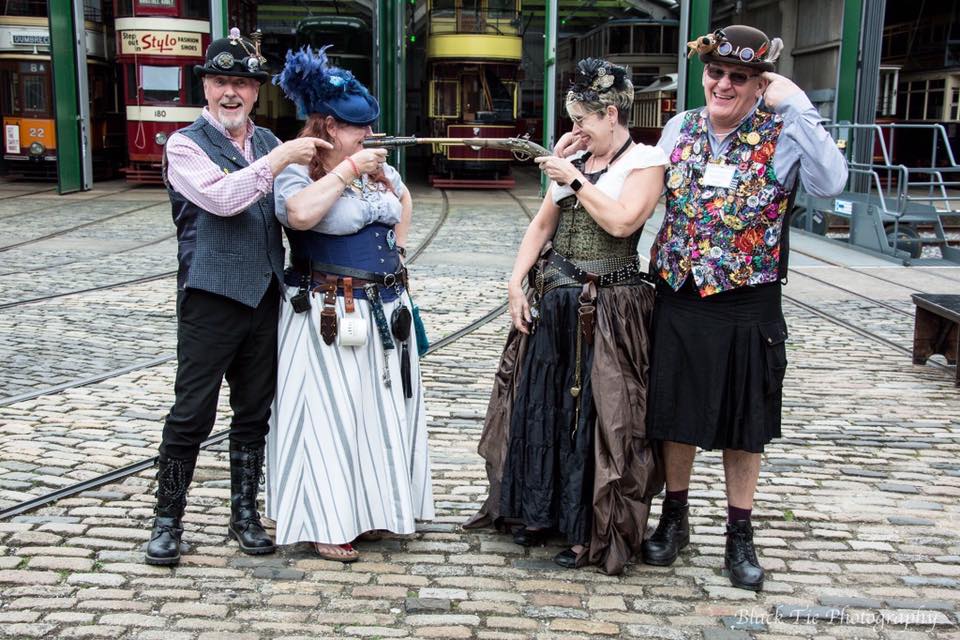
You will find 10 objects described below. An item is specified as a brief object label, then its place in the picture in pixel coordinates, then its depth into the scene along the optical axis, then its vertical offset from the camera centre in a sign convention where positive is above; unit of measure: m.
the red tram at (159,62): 19.22 +1.31
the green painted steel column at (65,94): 18.62 +0.67
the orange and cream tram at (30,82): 20.28 +0.95
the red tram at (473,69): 21.00 +1.37
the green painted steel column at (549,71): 20.16 +1.31
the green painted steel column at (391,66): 20.69 +1.45
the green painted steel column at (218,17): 18.34 +2.04
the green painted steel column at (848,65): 17.77 +1.31
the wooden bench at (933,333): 7.20 -1.31
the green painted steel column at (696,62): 19.16 +1.43
